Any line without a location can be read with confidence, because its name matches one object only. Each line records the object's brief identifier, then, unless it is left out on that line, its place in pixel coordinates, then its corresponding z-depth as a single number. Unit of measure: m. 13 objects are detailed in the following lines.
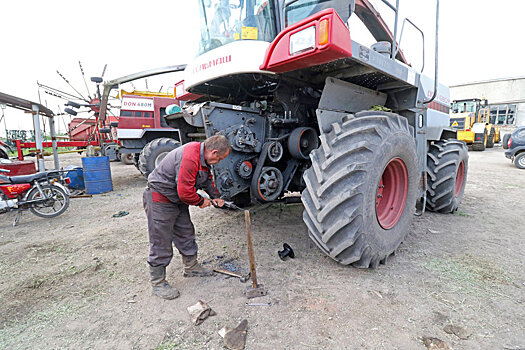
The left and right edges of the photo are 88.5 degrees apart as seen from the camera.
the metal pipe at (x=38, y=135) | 5.73
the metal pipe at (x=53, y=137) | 6.94
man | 2.09
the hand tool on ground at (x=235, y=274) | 2.30
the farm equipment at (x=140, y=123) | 8.21
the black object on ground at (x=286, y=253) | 2.66
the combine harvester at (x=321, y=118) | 2.09
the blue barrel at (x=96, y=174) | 6.02
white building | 25.08
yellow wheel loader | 14.52
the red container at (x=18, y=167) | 5.20
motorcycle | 4.20
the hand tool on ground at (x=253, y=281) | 2.09
